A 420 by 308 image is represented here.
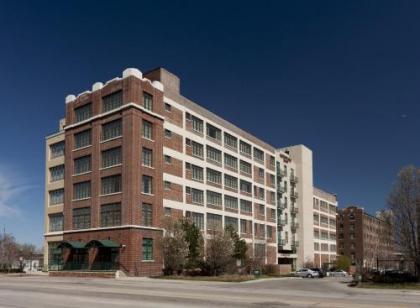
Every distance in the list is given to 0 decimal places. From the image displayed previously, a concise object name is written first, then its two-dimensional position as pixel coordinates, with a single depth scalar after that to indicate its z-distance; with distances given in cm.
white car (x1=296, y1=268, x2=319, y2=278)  7250
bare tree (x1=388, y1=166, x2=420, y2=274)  4512
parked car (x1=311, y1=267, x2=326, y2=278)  7469
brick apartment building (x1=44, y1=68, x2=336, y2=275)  5762
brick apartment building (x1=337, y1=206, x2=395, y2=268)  15662
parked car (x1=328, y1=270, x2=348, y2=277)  8238
